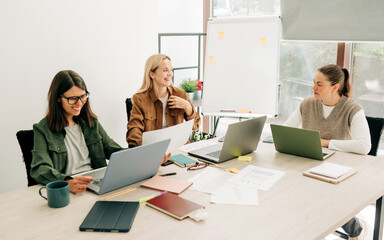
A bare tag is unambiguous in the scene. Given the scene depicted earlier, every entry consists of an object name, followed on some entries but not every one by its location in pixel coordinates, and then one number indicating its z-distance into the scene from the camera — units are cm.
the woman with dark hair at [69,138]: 163
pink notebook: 158
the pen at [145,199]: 147
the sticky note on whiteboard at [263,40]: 319
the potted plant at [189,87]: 358
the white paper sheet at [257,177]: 166
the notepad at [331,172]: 172
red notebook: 135
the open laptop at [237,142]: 190
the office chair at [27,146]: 182
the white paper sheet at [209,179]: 162
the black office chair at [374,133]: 226
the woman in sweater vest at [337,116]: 214
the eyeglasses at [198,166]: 186
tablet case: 124
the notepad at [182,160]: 190
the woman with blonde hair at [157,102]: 247
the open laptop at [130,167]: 145
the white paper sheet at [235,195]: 148
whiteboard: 319
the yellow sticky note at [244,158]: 199
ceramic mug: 139
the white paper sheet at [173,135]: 180
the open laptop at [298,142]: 193
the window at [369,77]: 291
